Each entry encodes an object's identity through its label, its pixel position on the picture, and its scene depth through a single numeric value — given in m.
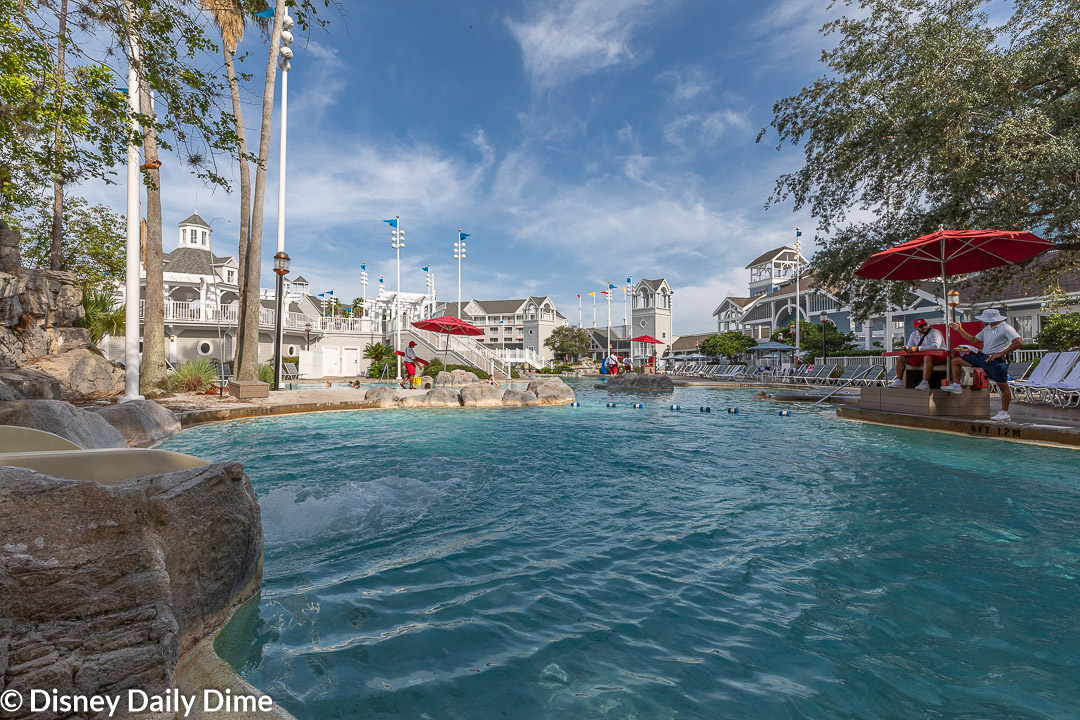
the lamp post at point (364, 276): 69.25
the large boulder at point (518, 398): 15.62
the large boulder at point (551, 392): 16.48
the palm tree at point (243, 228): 15.52
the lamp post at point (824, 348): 27.18
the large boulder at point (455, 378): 21.17
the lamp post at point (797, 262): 31.50
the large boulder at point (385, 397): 14.21
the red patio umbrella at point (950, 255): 8.76
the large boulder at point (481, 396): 15.11
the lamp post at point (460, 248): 41.54
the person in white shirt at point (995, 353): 8.70
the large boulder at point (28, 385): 8.07
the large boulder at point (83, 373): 11.80
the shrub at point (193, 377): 14.61
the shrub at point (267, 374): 18.62
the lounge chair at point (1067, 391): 9.44
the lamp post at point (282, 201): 15.28
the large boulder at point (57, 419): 4.76
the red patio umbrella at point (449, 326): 21.20
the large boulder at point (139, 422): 7.71
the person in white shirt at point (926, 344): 9.75
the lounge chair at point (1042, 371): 10.40
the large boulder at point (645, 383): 21.78
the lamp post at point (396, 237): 37.97
